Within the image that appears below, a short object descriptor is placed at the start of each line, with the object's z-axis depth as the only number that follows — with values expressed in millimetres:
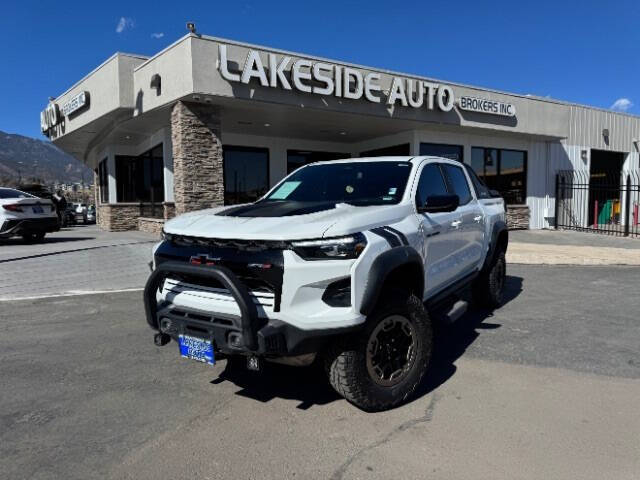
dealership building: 12227
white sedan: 12922
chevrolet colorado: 2926
